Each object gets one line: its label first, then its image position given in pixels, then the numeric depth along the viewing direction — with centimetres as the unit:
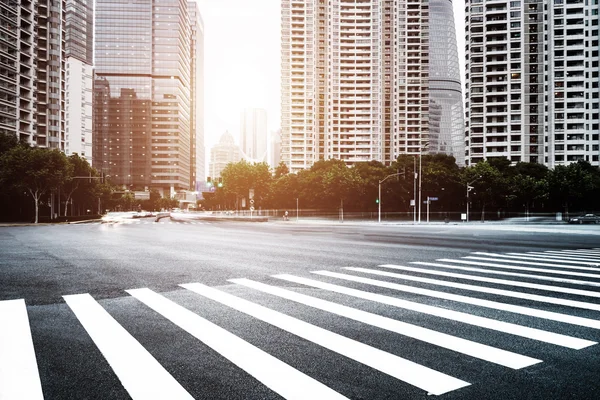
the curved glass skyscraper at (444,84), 16500
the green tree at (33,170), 4425
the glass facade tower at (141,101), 17925
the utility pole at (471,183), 6669
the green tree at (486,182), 6856
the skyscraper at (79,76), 11575
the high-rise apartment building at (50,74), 7950
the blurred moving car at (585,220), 5394
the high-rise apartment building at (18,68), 6545
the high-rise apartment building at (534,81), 9162
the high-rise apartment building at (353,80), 13662
